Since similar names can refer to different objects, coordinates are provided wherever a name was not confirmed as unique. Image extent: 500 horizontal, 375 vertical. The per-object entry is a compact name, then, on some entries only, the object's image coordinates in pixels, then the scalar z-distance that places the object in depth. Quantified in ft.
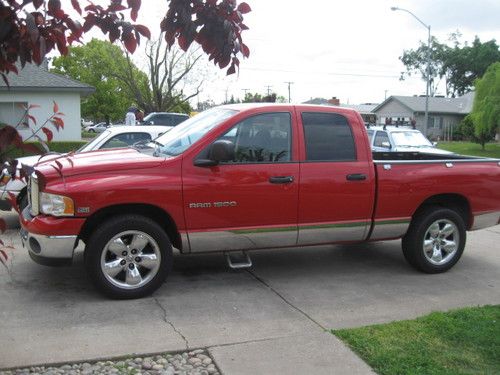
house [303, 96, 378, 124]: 181.14
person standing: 54.65
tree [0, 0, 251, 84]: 8.75
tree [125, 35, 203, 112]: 134.77
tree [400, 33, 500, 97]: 244.81
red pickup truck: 17.07
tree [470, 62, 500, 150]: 106.32
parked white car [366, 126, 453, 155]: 53.21
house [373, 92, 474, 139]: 194.80
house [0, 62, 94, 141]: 72.43
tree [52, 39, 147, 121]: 157.38
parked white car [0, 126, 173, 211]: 26.69
